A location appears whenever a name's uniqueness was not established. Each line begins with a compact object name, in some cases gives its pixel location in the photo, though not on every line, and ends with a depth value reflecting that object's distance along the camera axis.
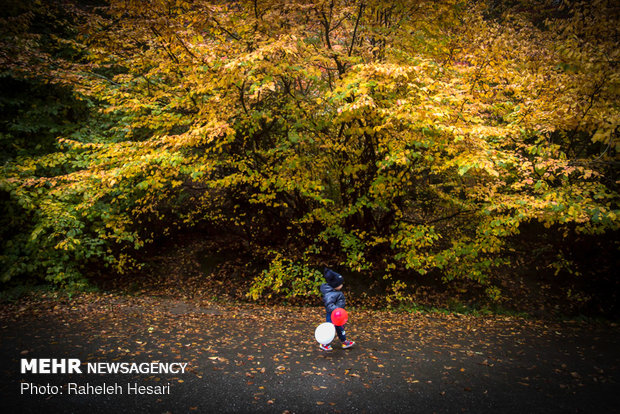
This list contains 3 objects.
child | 5.33
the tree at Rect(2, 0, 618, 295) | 6.21
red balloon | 5.24
